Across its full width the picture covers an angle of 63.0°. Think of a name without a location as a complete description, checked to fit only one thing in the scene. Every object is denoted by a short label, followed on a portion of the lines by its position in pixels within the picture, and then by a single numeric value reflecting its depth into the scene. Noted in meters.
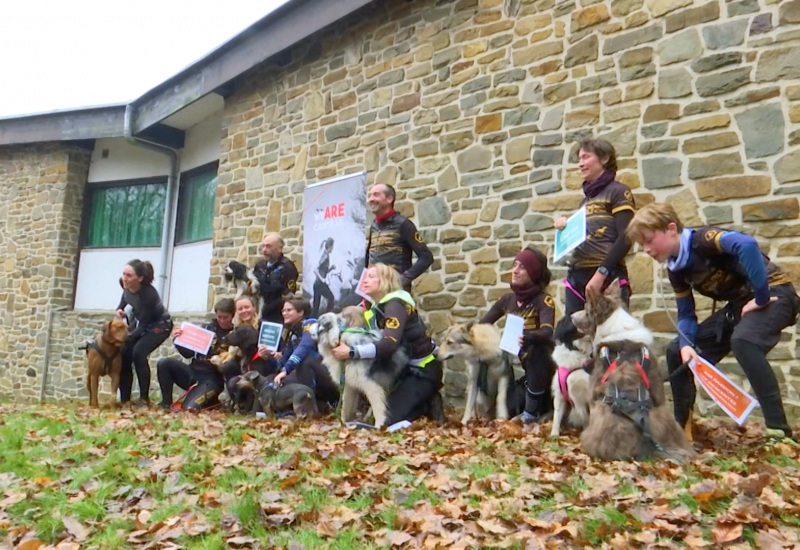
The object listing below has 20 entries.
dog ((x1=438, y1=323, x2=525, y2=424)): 5.68
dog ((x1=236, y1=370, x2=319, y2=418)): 6.02
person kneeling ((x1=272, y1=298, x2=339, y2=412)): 6.23
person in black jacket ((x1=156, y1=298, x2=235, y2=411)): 7.11
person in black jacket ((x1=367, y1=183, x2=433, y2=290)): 6.64
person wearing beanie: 5.25
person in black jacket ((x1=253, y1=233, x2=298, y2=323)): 7.50
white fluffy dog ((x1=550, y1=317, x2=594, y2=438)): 4.46
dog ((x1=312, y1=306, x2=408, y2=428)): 5.35
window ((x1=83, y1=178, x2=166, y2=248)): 12.76
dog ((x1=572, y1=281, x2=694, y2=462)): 3.57
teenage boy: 3.70
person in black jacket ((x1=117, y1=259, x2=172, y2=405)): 7.62
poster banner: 7.55
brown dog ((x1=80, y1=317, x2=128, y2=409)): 7.55
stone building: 5.52
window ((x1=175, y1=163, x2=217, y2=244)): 11.67
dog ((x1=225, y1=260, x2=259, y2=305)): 7.73
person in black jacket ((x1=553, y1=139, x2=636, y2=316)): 4.76
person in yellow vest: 5.34
